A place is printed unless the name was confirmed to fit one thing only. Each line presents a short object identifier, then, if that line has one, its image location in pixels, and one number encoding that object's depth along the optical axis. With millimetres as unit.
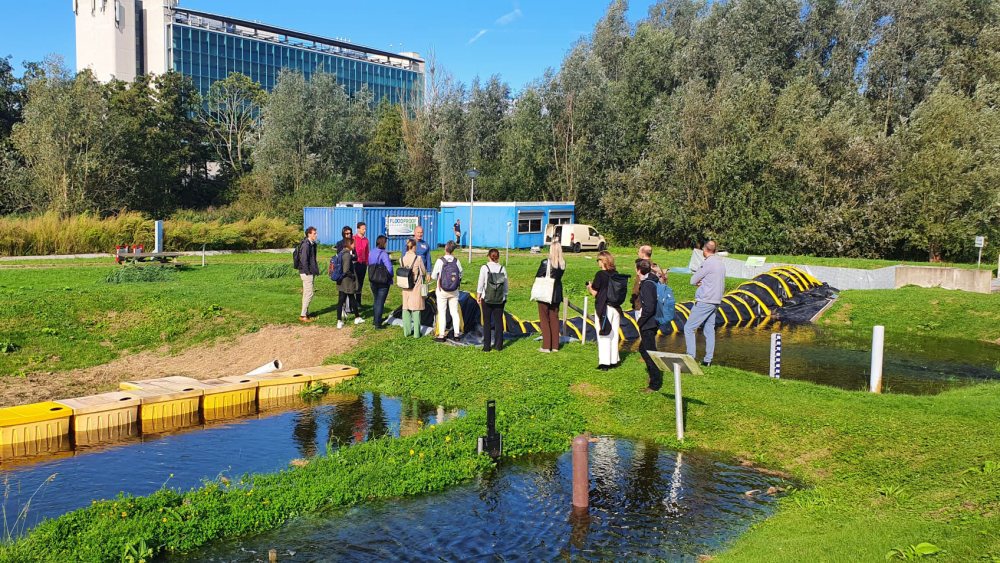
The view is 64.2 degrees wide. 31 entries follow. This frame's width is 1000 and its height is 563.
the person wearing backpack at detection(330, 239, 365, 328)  17562
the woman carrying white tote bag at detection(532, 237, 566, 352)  14656
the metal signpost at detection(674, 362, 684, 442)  10938
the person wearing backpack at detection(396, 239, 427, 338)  16250
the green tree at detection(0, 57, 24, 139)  55031
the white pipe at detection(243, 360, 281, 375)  14718
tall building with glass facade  93375
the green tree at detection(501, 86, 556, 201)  54906
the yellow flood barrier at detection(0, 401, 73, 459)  10609
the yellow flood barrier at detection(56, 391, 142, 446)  11281
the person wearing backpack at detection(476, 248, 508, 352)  14586
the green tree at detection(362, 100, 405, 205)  64438
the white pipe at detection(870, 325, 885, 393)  13992
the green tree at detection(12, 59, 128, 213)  43094
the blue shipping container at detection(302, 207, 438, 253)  42406
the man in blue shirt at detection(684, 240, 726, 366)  14047
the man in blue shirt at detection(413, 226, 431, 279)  16922
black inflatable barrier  17250
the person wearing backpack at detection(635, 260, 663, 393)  12445
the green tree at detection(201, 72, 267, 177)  69562
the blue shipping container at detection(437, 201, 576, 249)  45500
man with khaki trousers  17766
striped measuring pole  14734
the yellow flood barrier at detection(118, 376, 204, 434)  12062
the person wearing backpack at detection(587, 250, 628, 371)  13273
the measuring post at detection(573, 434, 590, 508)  8562
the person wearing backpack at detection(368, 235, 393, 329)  17062
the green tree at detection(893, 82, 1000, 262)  37312
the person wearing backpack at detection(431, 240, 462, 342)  15741
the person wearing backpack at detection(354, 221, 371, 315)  18900
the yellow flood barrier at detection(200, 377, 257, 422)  12797
